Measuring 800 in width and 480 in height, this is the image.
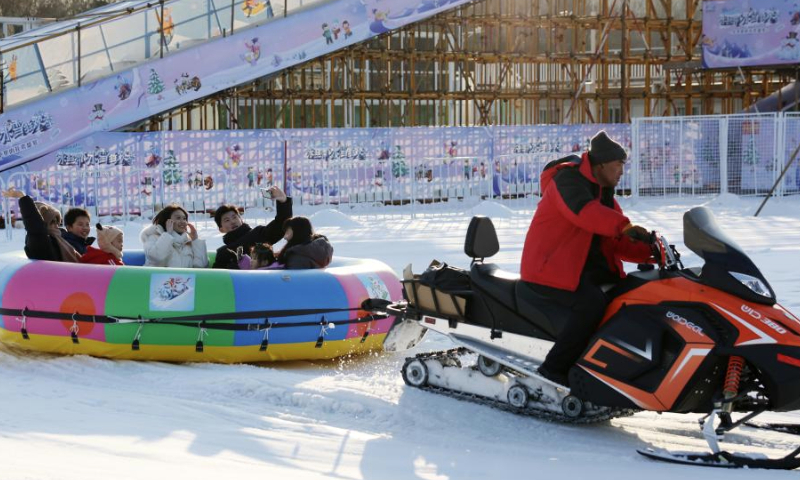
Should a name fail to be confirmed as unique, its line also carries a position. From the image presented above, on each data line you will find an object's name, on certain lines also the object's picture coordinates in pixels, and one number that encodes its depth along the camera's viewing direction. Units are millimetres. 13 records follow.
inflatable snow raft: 8594
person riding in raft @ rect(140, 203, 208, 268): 9672
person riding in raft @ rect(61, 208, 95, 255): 9938
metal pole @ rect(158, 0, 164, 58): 23639
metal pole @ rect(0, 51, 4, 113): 21962
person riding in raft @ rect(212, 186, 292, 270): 10320
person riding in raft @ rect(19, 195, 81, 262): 9281
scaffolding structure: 31500
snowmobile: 5914
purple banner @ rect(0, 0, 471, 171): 22375
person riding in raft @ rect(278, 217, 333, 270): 9195
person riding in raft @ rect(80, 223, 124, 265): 9555
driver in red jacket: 6469
